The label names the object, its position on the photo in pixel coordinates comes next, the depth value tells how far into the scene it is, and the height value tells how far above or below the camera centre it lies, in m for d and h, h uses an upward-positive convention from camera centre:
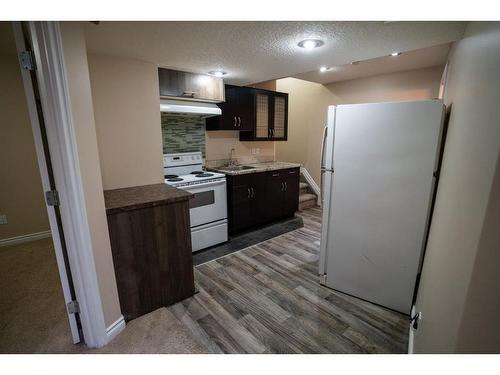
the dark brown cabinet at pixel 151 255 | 1.77 -0.92
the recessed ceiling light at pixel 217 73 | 2.80 +0.74
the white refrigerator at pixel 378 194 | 1.83 -0.47
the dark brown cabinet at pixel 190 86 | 2.66 +0.59
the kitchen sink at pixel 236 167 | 3.80 -0.47
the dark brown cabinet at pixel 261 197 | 3.43 -0.91
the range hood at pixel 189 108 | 2.71 +0.35
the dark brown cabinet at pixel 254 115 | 3.48 +0.34
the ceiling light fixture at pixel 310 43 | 1.86 +0.72
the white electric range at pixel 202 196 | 2.99 -0.74
